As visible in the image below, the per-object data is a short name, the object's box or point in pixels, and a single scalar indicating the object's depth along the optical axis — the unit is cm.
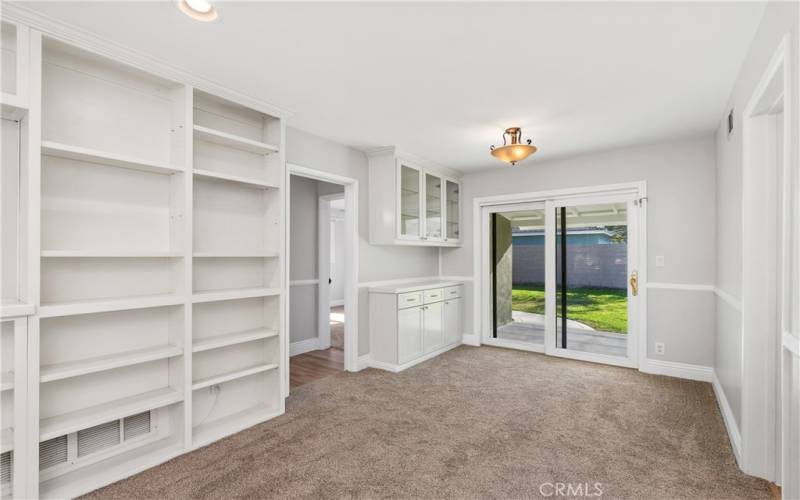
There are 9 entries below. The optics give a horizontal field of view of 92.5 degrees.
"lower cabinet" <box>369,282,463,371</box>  419
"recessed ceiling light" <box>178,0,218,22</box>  182
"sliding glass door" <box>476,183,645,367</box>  436
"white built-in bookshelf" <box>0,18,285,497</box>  198
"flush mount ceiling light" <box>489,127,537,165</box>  334
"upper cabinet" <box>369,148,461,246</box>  428
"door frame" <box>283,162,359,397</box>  420
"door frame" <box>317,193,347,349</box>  524
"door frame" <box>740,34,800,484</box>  209
